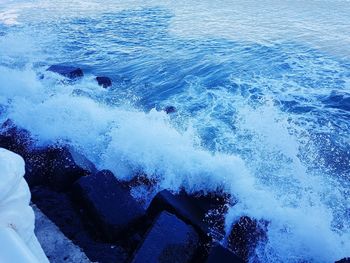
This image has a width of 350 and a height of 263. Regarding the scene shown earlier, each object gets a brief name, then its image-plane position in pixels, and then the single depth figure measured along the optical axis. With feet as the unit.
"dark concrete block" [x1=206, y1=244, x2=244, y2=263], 10.82
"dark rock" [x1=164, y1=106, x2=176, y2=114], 24.32
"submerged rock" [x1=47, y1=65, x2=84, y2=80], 29.17
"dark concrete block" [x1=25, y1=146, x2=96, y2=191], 14.56
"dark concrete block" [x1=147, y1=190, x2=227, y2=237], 12.96
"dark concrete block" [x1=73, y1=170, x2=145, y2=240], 11.99
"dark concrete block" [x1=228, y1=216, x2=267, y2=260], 13.11
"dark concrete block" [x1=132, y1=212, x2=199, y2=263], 10.30
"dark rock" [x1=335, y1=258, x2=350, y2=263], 10.78
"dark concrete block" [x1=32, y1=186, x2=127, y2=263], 11.02
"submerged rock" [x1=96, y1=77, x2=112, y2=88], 28.48
